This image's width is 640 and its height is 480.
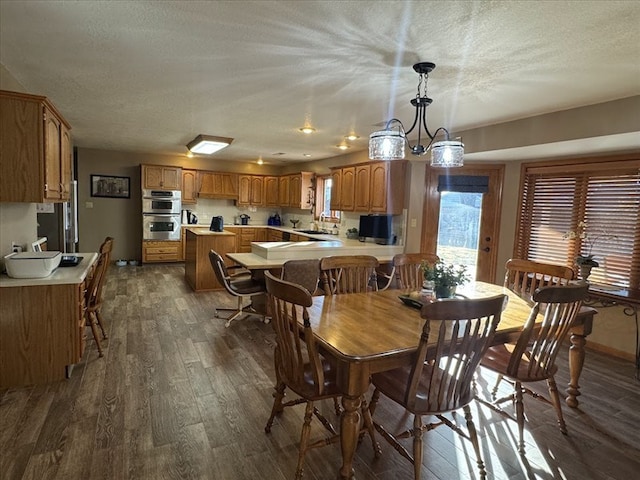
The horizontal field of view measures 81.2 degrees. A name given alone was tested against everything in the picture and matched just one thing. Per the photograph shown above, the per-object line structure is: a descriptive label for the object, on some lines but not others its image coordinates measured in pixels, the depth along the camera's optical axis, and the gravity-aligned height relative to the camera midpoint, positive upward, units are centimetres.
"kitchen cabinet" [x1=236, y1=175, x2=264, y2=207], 864 +34
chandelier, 246 +46
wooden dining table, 172 -65
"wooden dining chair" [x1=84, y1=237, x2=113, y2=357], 330 -79
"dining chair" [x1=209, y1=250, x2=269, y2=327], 405 -91
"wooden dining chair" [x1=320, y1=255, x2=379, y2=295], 298 -52
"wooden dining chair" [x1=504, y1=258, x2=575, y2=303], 298 -45
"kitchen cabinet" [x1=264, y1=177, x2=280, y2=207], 888 +35
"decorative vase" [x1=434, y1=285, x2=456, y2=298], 248 -51
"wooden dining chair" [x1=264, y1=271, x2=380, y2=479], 182 -81
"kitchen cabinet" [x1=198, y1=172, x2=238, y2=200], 823 +42
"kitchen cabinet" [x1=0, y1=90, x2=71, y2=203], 260 +34
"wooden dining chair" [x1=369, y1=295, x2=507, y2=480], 169 -75
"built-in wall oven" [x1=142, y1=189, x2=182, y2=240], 743 -26
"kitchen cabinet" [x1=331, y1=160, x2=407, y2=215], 530 +34
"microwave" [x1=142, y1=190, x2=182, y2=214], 742 +0
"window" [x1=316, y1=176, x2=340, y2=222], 774 +26
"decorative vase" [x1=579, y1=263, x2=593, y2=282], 339 -46
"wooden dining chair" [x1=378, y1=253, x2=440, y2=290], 331 -50
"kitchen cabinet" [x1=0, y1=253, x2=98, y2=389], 268 -98
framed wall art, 747 +26
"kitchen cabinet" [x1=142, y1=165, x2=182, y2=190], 745 +48
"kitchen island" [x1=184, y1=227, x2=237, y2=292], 566 -76
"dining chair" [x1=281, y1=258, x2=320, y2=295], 357 -63
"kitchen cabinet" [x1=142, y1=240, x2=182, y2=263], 750 -101
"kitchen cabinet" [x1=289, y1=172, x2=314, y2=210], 790 +37
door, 490 -3
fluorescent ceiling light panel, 539 +91
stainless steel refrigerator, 510 -42
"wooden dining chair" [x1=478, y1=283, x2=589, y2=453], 206 -76
